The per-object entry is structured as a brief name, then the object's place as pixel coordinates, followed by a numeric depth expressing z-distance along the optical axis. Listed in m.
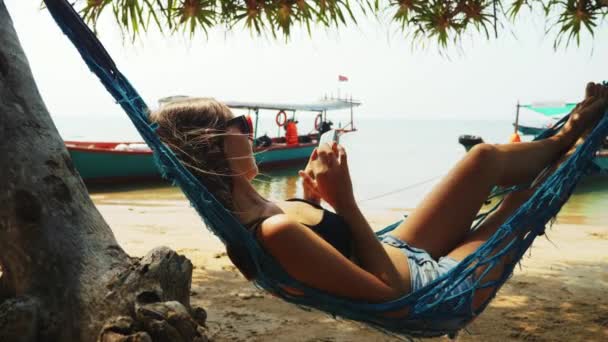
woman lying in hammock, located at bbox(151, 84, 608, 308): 1.55
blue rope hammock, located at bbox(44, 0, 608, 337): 1.59
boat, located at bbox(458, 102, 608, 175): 12.27
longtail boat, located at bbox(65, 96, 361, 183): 12.09
